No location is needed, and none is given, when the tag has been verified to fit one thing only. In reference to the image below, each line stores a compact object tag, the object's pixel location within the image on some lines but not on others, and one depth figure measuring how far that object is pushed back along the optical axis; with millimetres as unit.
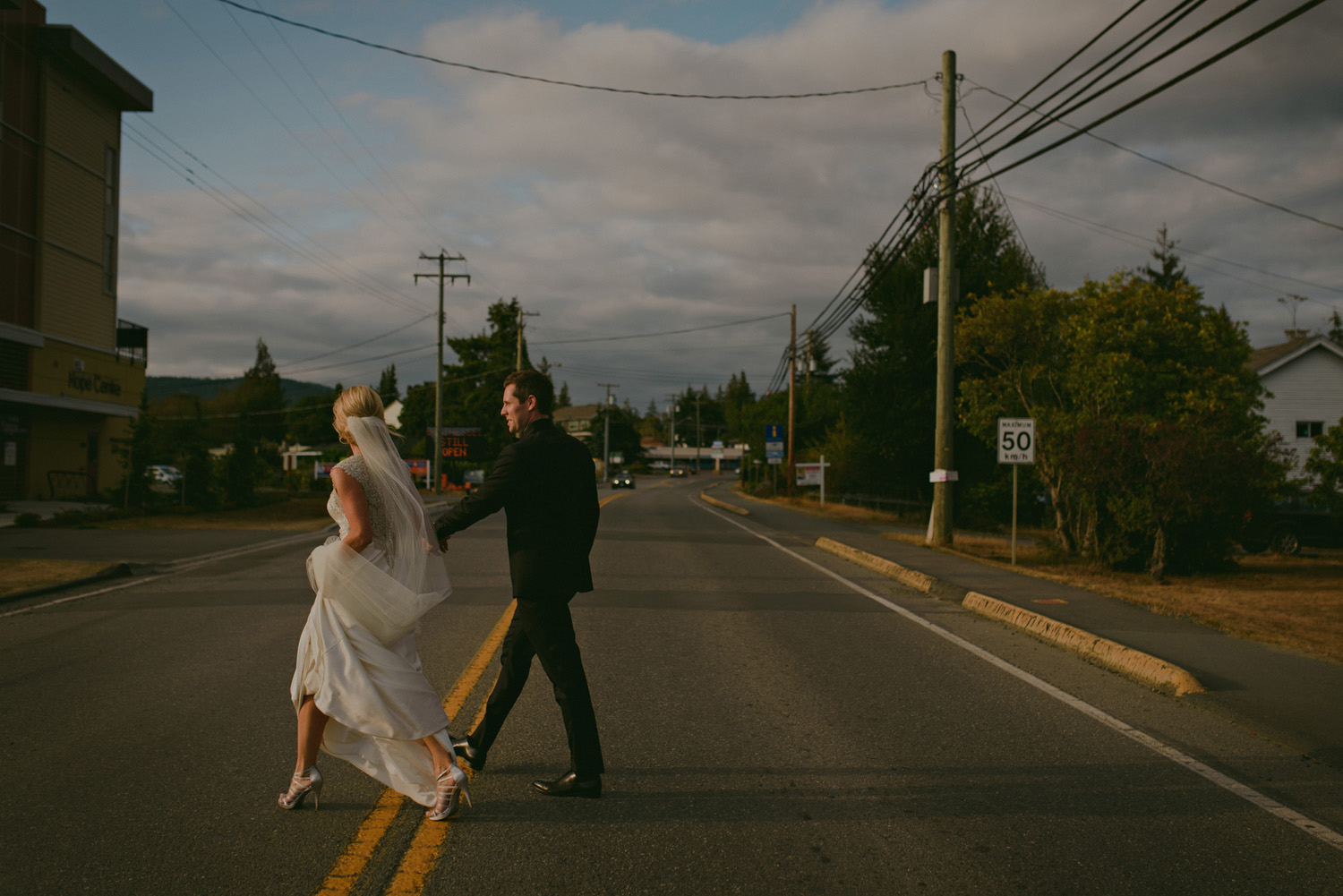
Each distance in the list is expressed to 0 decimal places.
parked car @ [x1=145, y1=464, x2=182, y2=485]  24244
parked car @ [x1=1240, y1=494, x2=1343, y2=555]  21984
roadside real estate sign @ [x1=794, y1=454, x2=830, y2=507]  42938
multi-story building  29438
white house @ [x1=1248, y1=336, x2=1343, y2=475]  38406
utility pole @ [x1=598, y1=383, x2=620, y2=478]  100312
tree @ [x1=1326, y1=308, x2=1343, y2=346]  69750
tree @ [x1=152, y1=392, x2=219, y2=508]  24328
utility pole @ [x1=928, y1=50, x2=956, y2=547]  18516
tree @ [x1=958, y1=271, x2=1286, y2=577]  14094
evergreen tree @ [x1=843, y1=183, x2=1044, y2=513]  29267
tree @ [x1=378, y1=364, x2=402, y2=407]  127281
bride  4047
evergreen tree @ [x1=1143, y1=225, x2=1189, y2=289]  52188
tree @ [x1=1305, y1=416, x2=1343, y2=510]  15711
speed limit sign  15211
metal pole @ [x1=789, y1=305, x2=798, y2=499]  44562
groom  4332
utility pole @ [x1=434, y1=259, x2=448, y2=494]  44469
